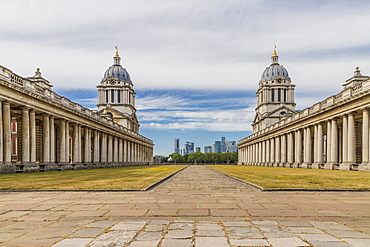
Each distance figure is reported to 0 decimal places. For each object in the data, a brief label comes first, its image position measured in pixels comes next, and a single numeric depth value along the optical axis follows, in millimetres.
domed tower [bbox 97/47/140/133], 113938
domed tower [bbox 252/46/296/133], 112188
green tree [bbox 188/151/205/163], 191138
